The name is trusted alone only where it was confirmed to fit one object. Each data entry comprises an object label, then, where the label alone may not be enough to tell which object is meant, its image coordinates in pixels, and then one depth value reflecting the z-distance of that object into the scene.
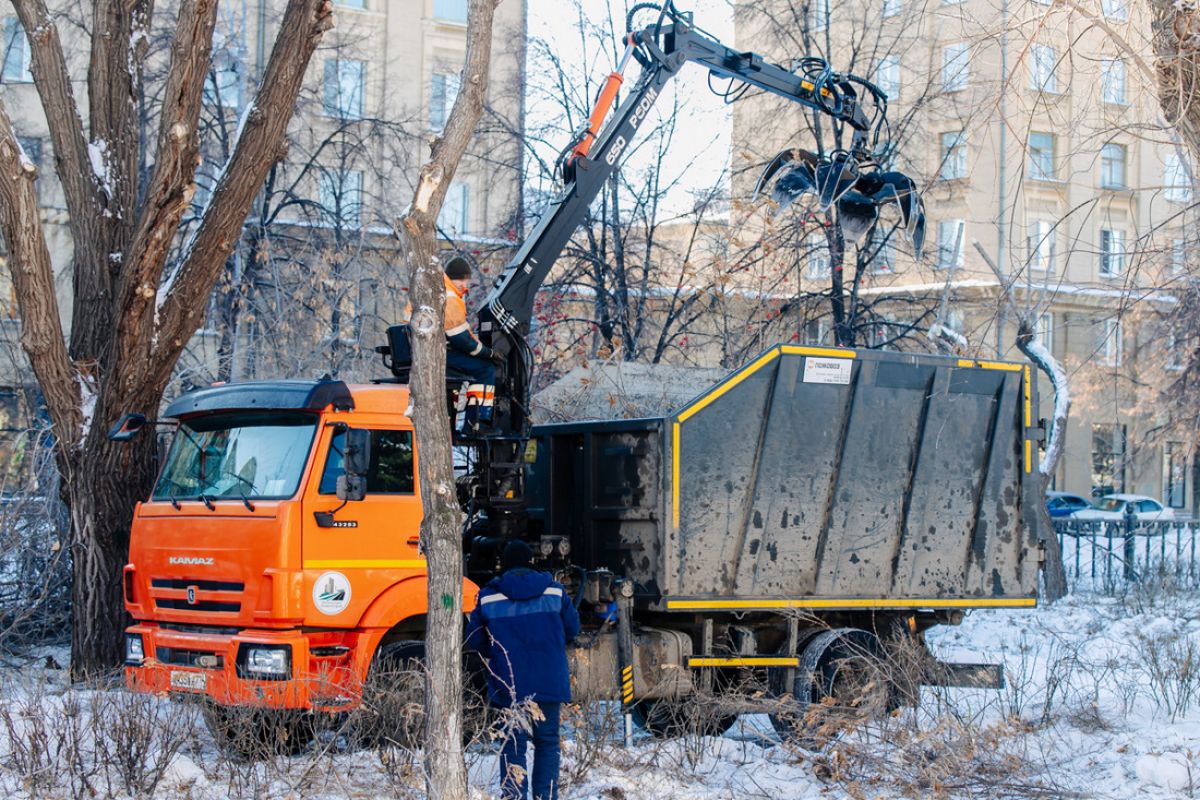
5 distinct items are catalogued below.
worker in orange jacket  17.23
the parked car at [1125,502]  70.31
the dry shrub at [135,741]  13.68
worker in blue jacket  13.54
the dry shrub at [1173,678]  18.58
